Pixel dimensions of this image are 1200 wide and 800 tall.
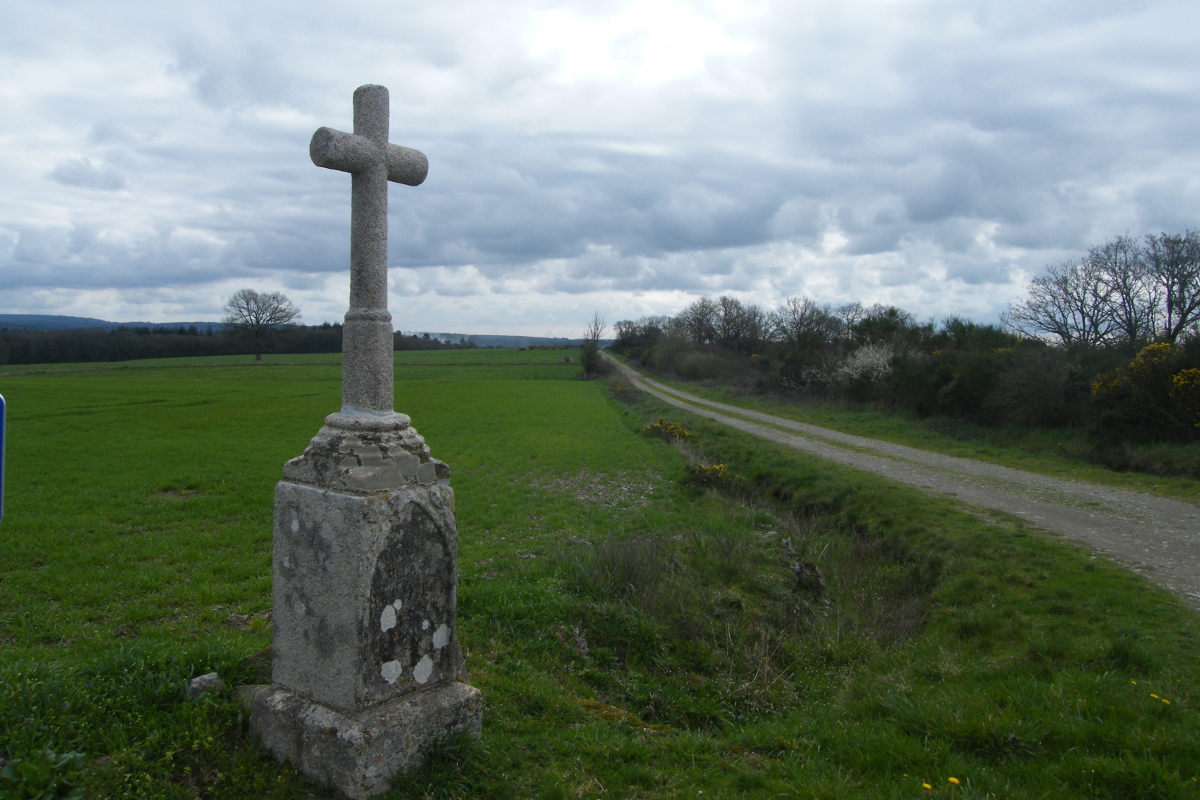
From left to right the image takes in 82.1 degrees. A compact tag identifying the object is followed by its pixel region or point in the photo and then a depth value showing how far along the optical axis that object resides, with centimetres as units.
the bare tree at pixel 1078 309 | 2886
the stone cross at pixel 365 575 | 364
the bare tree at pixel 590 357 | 7862
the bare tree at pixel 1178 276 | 2552
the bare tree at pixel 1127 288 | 2717
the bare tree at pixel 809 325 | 4006
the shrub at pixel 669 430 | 2477
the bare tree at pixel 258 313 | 6506
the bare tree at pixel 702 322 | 7725
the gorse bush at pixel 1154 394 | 1591
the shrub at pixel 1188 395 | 1568
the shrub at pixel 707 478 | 1605
